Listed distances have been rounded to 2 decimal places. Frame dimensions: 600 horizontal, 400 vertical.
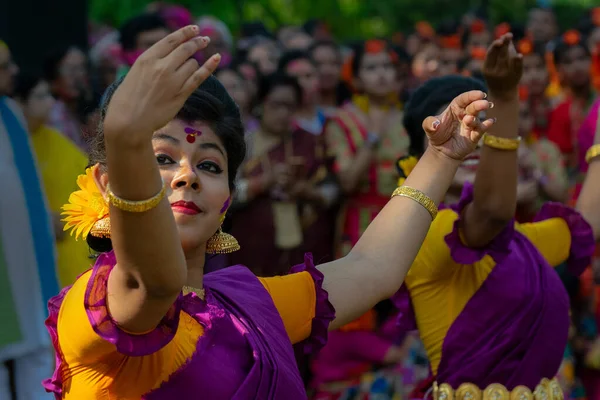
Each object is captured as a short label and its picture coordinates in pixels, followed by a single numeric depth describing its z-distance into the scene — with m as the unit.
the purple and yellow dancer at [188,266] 1.97
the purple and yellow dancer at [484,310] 2.97
